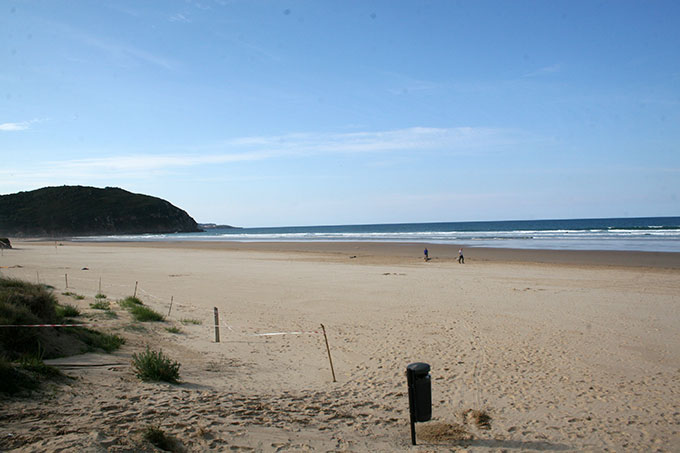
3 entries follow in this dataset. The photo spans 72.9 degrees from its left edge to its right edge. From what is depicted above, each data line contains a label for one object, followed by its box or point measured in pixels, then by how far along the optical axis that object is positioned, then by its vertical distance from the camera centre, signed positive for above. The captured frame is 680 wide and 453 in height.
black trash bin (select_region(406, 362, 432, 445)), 5.09 -1.86
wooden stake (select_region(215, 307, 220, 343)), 10.45 -2.30
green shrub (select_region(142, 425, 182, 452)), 4.57 -2.07
